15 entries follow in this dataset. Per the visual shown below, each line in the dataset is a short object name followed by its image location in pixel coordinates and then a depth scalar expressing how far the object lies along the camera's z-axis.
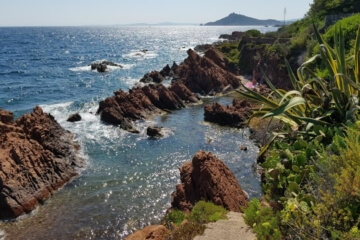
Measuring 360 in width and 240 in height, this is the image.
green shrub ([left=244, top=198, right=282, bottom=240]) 6.16
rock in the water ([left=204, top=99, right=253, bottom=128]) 34.97
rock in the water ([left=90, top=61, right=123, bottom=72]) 73.78
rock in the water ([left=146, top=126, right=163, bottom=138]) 31.33
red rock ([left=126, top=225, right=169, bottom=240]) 10.97
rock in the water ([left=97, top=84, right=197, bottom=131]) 35.44
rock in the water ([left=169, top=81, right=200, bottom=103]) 45.75
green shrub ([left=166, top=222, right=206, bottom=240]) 8.77
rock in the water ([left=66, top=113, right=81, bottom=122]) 35.62
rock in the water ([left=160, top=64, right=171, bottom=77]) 66.24
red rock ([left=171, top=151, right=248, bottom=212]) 14.59
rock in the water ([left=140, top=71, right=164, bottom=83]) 60.11
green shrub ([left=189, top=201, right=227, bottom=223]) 9.72
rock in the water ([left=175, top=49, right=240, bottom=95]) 52.53
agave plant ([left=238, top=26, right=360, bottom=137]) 7.68
